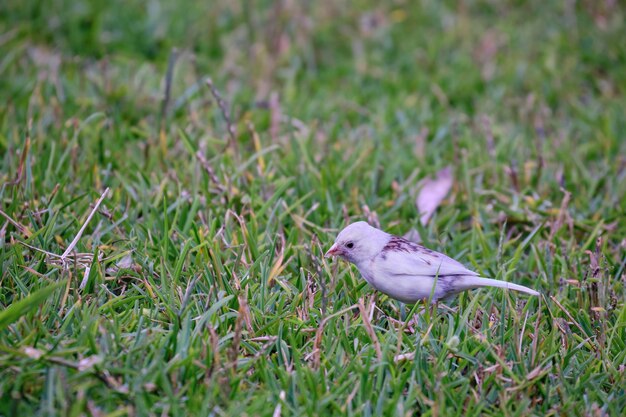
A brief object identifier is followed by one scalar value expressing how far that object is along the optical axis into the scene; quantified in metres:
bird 6.56
